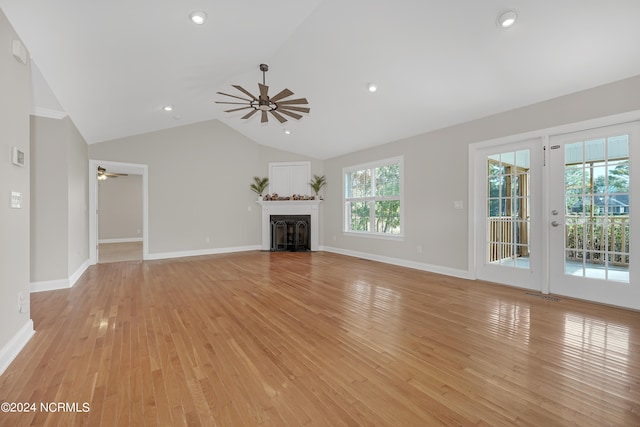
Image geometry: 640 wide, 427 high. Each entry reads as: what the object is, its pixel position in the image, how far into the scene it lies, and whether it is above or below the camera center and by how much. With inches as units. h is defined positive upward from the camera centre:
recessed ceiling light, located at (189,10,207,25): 98.2 +70.7
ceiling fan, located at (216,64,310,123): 141.5 +59.1
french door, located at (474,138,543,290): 143.6 +0.1
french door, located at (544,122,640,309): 116.4 -0.4
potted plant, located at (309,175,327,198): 290.7 +32.1
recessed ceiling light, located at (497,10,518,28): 97.3 +69.2
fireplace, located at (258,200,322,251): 291.6 -11.0
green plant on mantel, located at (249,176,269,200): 290.1 +30.0
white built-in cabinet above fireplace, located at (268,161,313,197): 294.5 +37.6
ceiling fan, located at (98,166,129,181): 257.6 +40.7
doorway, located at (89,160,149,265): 212.1 +16.0
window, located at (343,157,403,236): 221.1 +13.5
